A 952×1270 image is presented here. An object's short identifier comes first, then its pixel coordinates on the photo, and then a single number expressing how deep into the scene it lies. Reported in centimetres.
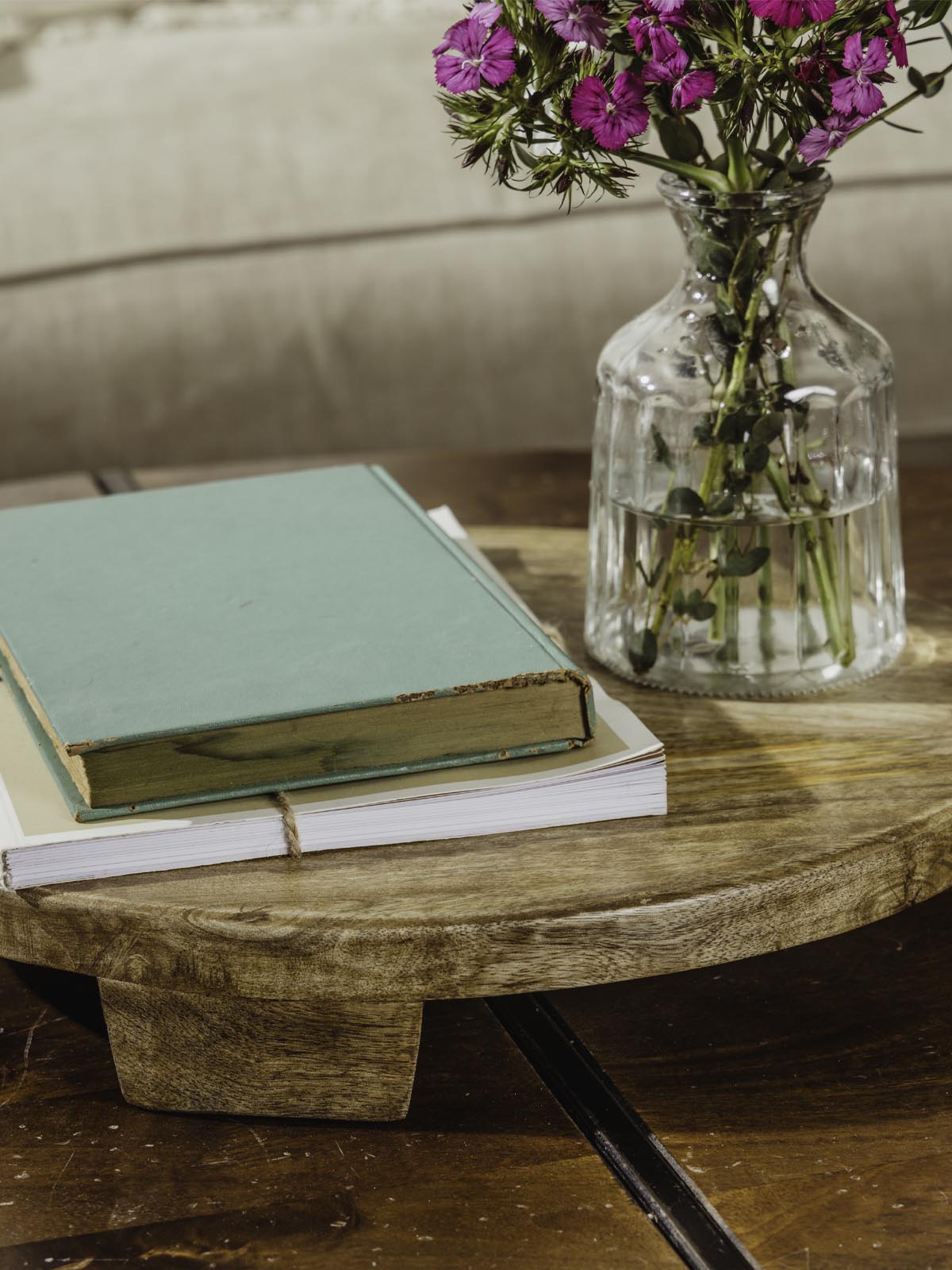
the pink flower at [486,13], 119
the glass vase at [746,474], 126
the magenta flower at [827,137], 119
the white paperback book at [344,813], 115
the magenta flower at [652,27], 117
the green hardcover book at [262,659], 116
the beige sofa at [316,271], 219
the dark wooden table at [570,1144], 112
